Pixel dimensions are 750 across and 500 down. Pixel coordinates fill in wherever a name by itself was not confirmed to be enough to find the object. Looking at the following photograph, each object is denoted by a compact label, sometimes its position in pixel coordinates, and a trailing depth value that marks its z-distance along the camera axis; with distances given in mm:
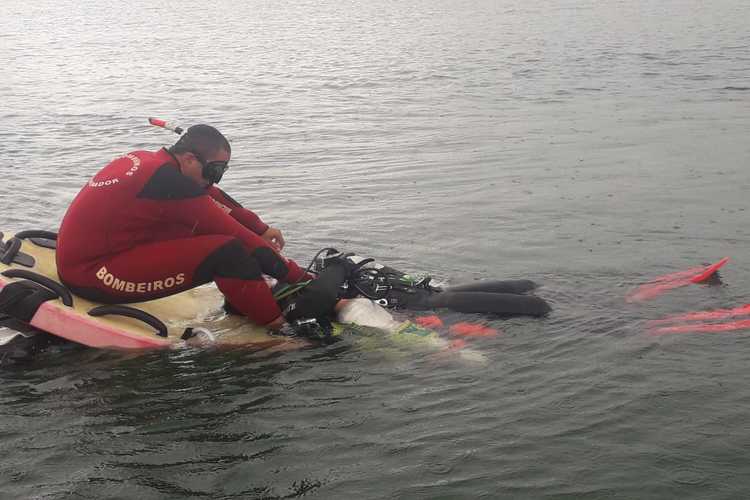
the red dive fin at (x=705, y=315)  6918
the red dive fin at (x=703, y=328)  6707
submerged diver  6875
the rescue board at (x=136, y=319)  6262
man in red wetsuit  6176
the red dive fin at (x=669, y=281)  7555
